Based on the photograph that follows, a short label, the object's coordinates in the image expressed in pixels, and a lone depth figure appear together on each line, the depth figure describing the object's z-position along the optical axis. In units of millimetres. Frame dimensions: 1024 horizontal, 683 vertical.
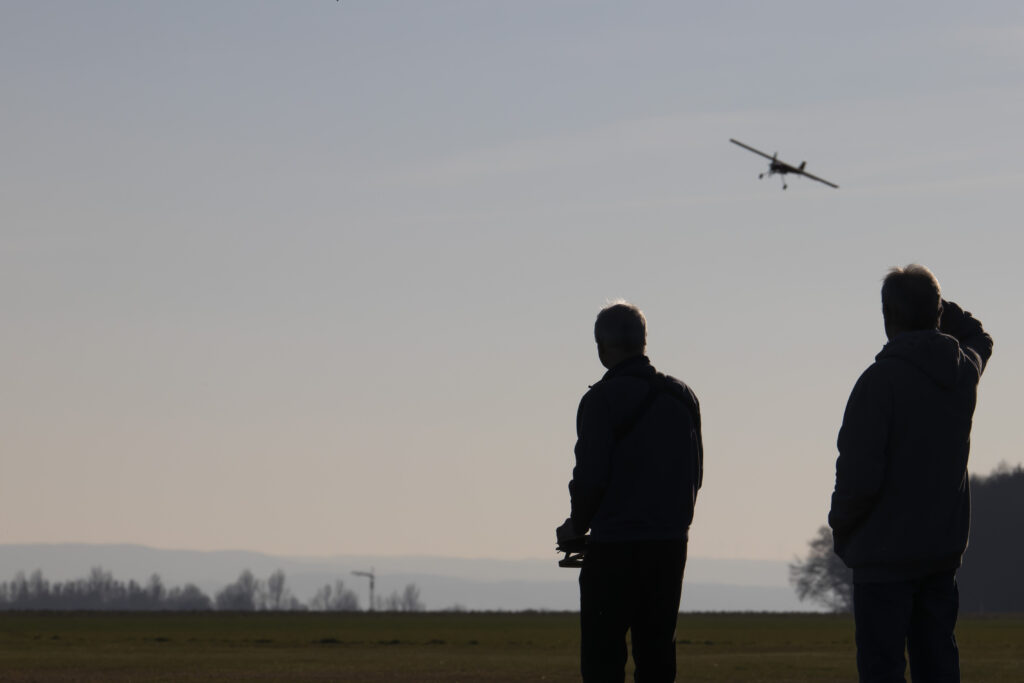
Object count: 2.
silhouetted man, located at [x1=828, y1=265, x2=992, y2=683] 14703
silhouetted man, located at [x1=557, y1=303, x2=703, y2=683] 16594
